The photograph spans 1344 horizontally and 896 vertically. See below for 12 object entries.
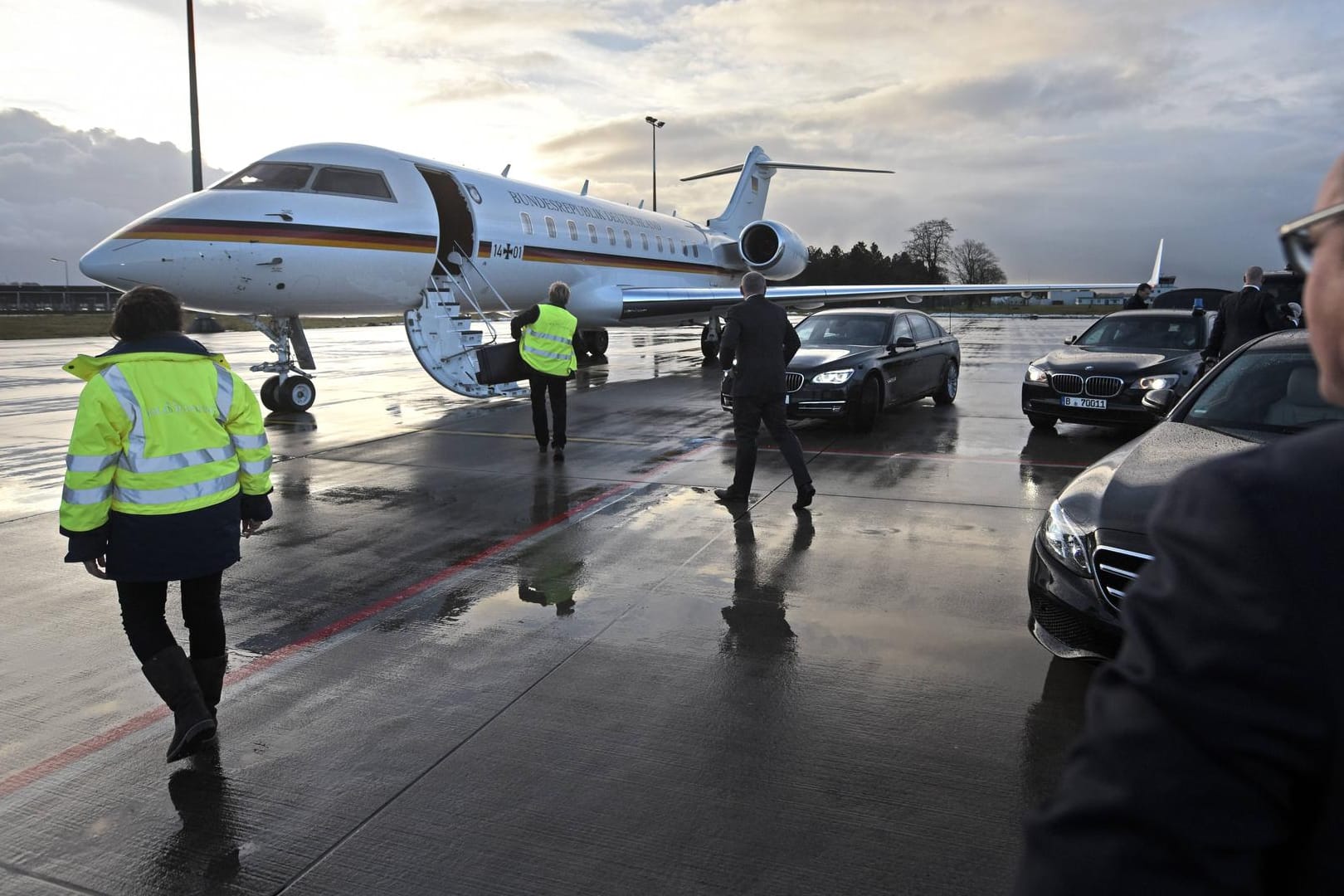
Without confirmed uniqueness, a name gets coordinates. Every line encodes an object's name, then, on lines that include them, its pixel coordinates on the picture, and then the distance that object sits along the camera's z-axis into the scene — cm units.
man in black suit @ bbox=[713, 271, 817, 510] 715
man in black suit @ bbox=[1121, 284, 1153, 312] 1838
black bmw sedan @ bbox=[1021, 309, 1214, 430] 988
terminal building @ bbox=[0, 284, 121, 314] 5456
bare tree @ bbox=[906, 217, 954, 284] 8538
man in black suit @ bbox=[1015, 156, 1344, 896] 77
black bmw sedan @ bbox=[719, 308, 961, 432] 1044
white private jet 1083
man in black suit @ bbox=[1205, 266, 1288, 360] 940
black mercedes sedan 371
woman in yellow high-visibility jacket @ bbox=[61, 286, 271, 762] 326
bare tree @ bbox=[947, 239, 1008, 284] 8869
